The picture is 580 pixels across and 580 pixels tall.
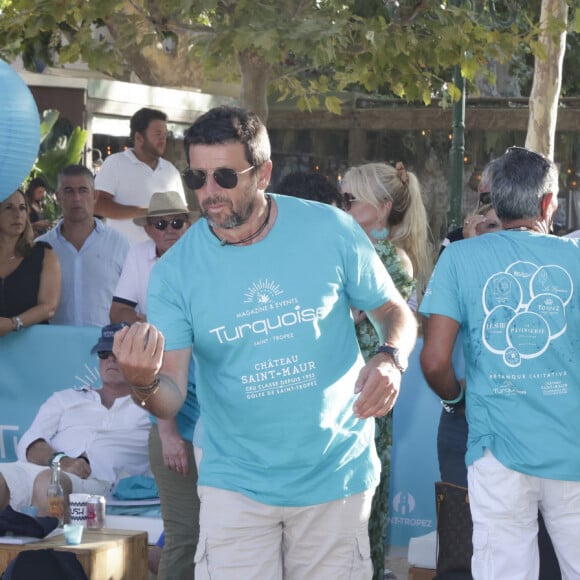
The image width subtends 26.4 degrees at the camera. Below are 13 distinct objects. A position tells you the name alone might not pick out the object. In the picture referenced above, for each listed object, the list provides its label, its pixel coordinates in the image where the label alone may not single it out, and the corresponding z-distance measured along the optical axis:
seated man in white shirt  6.33
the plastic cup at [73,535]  5.25
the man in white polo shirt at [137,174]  9.20
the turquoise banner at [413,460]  6.82
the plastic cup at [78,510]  5.70
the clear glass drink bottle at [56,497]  5.87
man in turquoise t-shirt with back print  4.11
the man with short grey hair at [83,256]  8.45
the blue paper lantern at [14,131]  7.37
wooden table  5.15
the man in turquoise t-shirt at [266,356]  3.68
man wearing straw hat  4.91
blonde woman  5.26
